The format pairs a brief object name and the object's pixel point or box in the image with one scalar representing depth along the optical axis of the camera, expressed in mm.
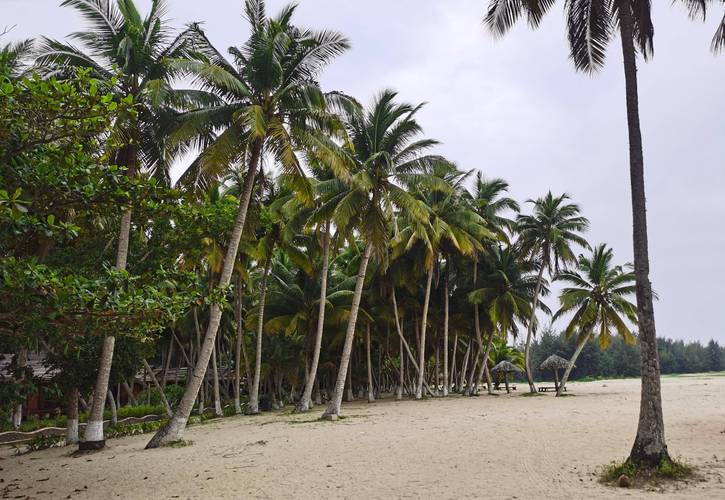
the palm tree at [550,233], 28359
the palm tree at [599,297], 27562
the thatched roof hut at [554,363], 35347
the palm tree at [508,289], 28781
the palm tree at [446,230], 23250
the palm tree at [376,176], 17766
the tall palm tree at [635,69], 8359
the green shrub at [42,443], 15125
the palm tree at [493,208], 29250
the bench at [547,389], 37975
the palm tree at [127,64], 13242
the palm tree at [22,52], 12492
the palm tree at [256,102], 13273
